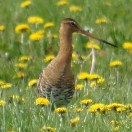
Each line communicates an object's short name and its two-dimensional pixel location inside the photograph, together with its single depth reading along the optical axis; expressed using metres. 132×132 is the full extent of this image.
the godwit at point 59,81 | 15.27
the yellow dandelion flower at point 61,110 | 13.29
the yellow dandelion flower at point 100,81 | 17.11
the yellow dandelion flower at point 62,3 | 26.92
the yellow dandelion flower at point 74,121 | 12.87
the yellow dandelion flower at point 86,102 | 14.37
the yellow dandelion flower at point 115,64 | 18.64
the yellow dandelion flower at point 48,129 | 12.15
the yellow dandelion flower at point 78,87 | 17.40
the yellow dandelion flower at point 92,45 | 20.72
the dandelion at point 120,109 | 13.32
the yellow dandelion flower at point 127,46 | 21.11
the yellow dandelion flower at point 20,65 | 19.86
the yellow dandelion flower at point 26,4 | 26.36
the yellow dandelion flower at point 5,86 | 16.07
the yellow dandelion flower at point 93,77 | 16.92
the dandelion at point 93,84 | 17.58
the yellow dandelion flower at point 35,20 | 24.17
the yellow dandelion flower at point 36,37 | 21.64
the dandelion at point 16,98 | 14.88
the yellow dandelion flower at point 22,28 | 22.28
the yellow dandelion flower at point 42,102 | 13.79
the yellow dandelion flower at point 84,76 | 16.99
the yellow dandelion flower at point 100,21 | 24.54
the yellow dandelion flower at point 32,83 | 17.24
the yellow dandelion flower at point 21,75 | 18.77
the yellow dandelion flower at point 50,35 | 23.80
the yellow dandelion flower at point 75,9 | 25.91
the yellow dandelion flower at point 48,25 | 23.64
